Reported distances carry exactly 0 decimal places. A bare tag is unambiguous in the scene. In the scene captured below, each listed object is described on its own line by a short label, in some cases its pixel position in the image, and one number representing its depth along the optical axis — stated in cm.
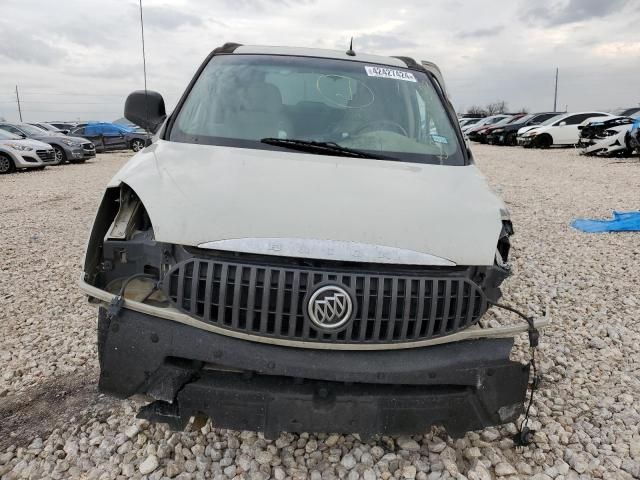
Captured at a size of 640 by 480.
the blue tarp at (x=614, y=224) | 758
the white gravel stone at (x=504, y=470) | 262
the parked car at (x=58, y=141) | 1831
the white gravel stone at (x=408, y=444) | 276
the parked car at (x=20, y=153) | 1505
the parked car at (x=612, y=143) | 1681
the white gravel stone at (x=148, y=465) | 254
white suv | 216
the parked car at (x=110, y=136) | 2458
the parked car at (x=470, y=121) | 3656
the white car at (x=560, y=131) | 2264
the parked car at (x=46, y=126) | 2638
